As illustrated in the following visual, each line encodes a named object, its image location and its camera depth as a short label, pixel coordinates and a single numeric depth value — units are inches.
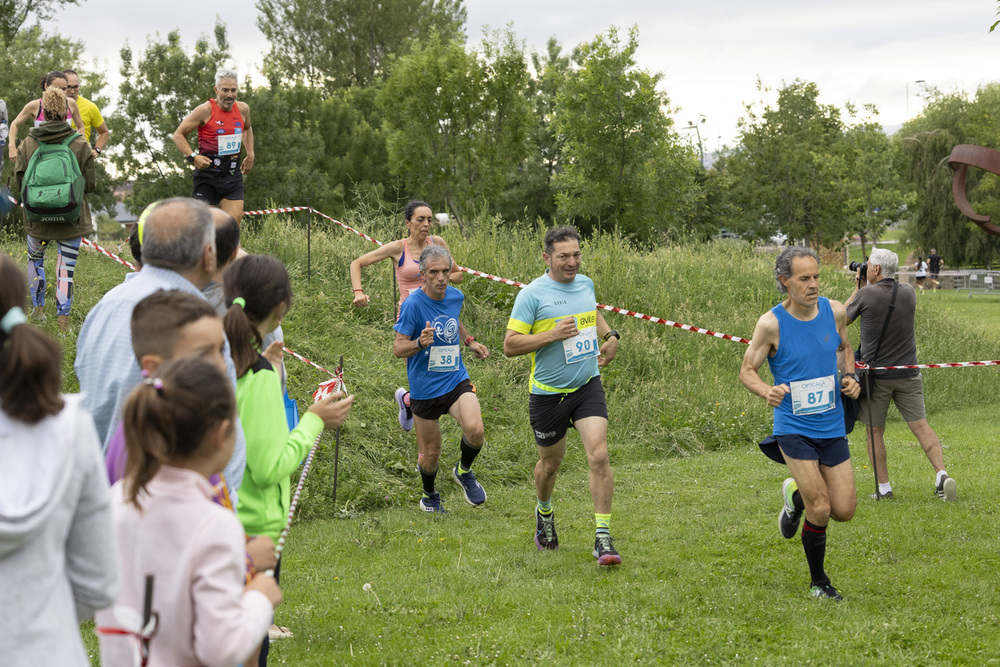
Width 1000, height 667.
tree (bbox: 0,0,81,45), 1503.4
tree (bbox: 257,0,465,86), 1831.9
